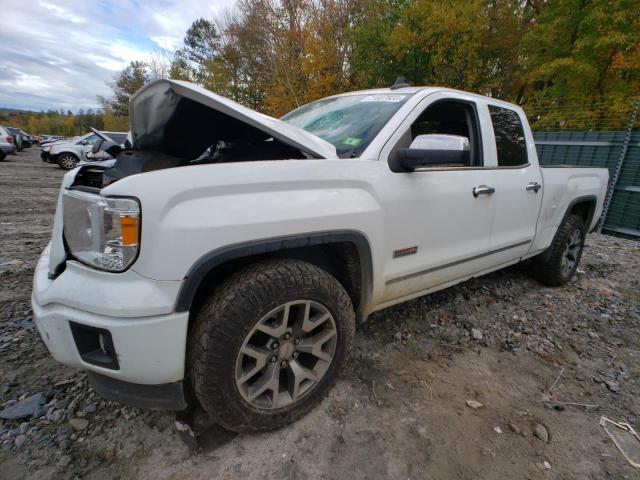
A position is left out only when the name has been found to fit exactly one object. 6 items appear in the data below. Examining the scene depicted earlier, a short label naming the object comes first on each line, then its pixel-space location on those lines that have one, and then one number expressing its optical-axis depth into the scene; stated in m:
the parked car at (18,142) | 20.93
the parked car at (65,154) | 15.06
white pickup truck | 1.33
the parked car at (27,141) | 27.90
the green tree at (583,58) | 11.42
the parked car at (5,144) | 15.40
